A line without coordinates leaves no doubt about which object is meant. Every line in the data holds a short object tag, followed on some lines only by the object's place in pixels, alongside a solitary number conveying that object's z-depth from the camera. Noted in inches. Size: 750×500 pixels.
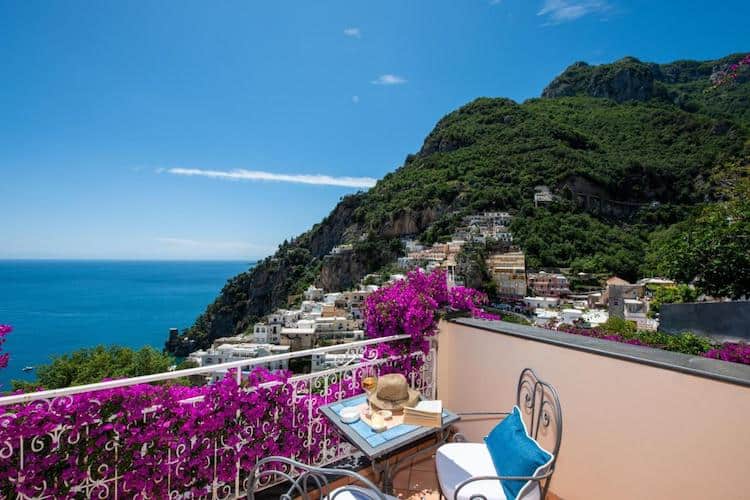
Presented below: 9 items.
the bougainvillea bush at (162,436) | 52.3
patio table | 58.0
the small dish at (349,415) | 66.6
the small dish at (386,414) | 65.4
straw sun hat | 67.1
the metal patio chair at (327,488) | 33.8
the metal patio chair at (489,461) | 49.3
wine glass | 71.7
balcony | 52.1
